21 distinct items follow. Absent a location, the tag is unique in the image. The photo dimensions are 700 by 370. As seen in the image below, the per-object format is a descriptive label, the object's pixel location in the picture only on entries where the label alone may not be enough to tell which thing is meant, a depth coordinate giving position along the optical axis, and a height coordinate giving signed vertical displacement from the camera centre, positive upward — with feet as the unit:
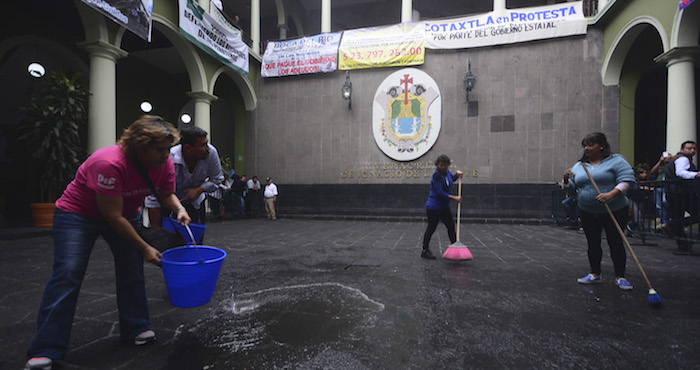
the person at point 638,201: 19.47 -1.16
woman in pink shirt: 5.87 -0.86
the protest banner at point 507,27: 34.96 +17.12
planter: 23.35 -2.30
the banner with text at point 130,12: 22.61 +12.30
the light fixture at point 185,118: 53.16 +10.22
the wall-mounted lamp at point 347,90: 40.09 +11.18
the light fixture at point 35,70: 34.17 +11.66
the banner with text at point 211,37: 30.78 +15.21
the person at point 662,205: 18.13 -1.30
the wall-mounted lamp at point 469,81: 36.94 +11.32
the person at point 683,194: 16.46 -0.62
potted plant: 23.20 +3.26
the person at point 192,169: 9.83 +0.38
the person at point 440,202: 15.76 -1.00
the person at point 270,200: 39.40 -2.27
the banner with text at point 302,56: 40.98 +16.14
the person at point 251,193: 41.73 -1.55
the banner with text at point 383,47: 38.45 +16.13
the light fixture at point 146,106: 46.49 +10.64
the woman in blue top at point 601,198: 10.88 -0.52
